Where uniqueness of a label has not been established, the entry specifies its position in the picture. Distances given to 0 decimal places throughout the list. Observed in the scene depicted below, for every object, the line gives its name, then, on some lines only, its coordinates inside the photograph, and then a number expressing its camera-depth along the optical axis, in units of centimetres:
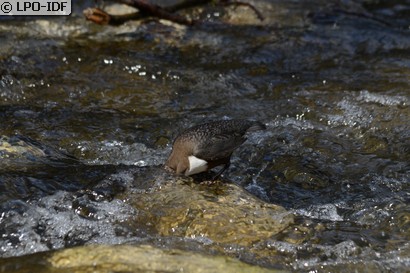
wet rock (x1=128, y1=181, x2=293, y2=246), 848
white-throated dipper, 964
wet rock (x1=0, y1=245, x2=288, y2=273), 705
